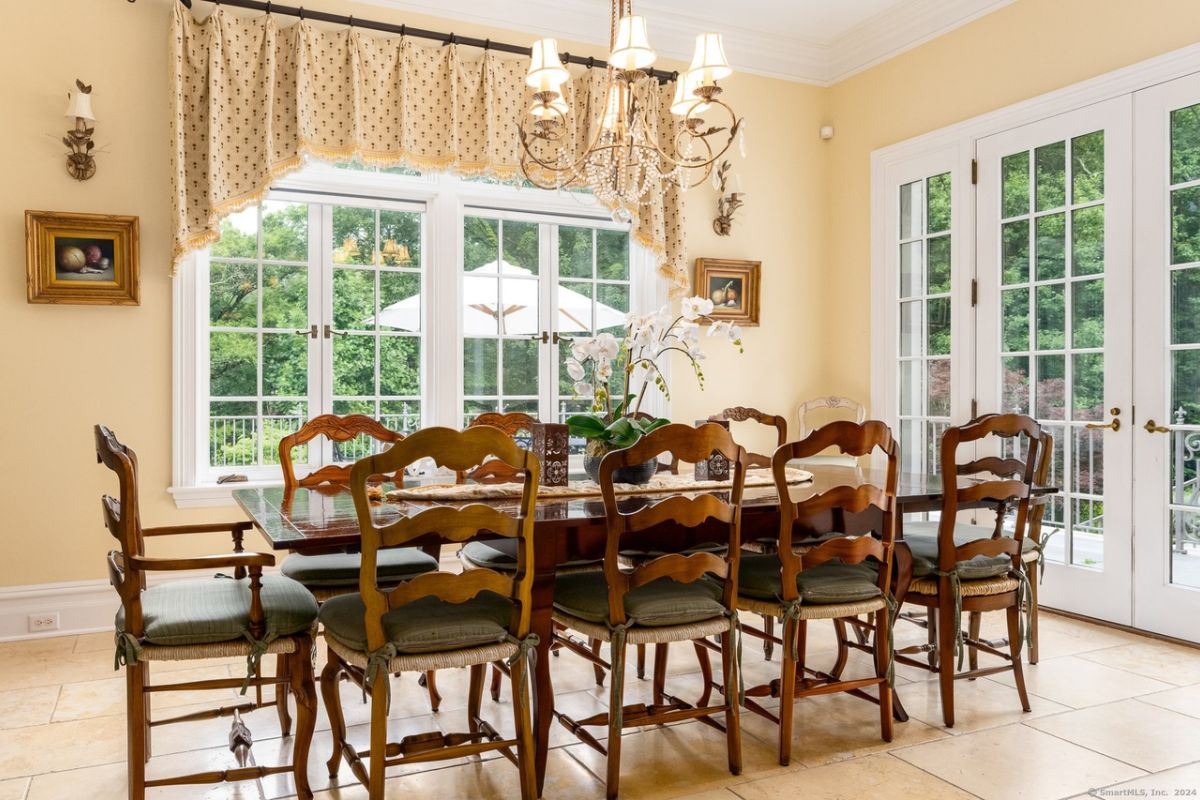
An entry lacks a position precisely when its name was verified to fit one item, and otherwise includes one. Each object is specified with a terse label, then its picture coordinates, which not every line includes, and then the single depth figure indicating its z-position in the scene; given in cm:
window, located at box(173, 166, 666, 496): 439
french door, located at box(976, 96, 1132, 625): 395
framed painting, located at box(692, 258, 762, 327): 532
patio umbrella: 476
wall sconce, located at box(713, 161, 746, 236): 534
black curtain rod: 419
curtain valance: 407
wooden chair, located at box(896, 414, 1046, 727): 280
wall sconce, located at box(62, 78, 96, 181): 387
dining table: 222
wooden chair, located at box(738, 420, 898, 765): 254
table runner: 268
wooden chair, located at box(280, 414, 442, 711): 291
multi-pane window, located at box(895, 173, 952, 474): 488
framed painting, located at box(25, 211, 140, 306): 387
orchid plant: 276
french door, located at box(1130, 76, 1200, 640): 370
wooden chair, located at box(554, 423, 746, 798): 232
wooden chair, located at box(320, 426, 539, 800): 208
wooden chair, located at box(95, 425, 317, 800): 217
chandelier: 296
